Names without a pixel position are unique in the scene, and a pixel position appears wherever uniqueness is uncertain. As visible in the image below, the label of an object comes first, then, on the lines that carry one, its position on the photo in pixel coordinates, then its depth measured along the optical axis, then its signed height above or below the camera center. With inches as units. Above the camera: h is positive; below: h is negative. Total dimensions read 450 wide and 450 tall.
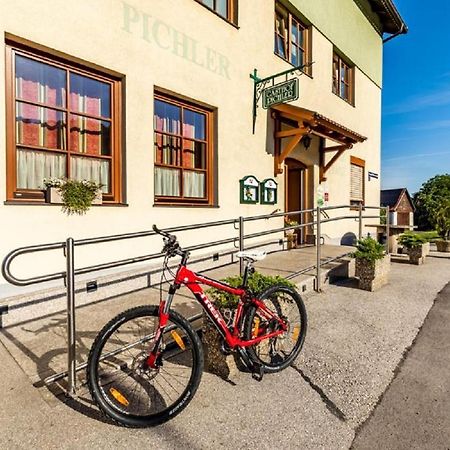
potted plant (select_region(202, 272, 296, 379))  105.4 -39.8
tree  1738.7 +113.3
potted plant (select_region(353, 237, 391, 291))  212.4 -33.1
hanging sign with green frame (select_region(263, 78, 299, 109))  249.6 +89.9
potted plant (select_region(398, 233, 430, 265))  319.0 -33.6
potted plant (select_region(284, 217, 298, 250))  324.3 -24.5
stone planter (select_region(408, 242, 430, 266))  318.3 -41.0
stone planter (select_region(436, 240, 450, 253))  436.4 -45.1
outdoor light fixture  345.4 +71.8
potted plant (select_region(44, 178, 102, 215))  162.9 +8.7
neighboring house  945.2 +29.6
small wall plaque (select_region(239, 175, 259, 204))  267.4 +17.5
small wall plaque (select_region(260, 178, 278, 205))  287.7 +17.0
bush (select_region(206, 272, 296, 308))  108.4 -25.7
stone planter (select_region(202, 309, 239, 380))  105.5 -45.5
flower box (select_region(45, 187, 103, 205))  161.3 +7.3
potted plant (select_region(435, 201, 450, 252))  443.5 -18.6
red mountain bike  86.2 -39.3
